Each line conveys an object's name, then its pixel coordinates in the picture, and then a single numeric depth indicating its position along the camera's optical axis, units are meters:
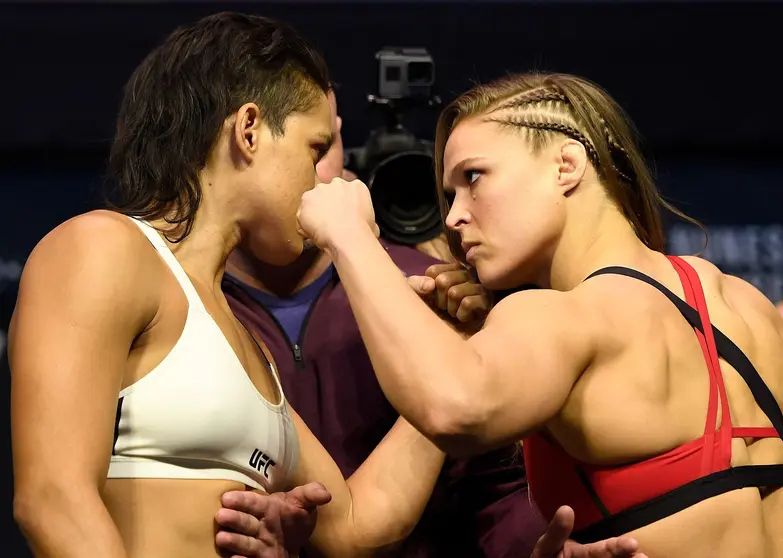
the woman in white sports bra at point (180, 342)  3.25
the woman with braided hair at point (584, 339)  3.23
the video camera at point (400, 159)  3.95
